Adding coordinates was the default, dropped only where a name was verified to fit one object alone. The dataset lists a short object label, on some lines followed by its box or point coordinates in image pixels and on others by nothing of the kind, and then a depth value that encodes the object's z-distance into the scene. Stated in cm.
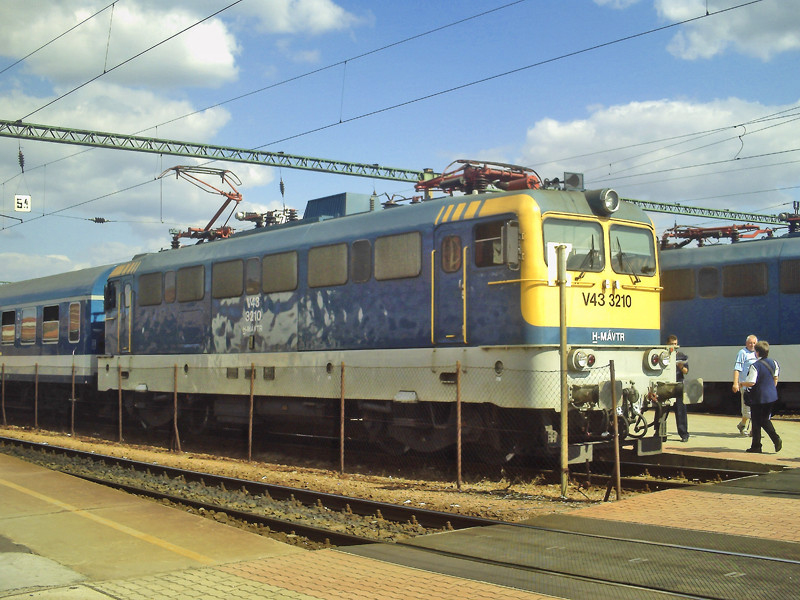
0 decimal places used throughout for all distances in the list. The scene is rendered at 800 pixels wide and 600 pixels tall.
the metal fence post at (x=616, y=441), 986
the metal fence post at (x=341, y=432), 1287
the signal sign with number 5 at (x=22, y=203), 3048
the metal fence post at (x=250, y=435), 1509
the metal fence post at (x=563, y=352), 1041
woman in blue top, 1328
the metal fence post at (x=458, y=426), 1112
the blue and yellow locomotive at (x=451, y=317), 1134
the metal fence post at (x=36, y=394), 2120
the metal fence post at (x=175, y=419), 1688
